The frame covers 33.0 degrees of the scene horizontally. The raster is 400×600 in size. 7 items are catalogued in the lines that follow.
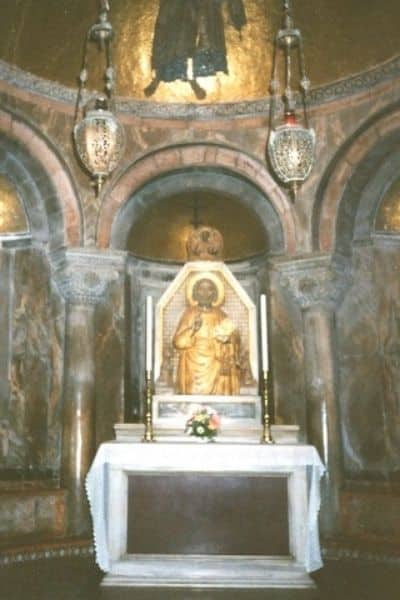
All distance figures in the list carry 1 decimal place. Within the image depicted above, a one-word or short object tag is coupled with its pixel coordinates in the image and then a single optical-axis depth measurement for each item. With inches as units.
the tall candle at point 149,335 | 251.9
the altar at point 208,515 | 225.9
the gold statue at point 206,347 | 315.9
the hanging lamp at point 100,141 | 218.4
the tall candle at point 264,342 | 248.1
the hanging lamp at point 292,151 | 220.2
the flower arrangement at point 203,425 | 247.6
